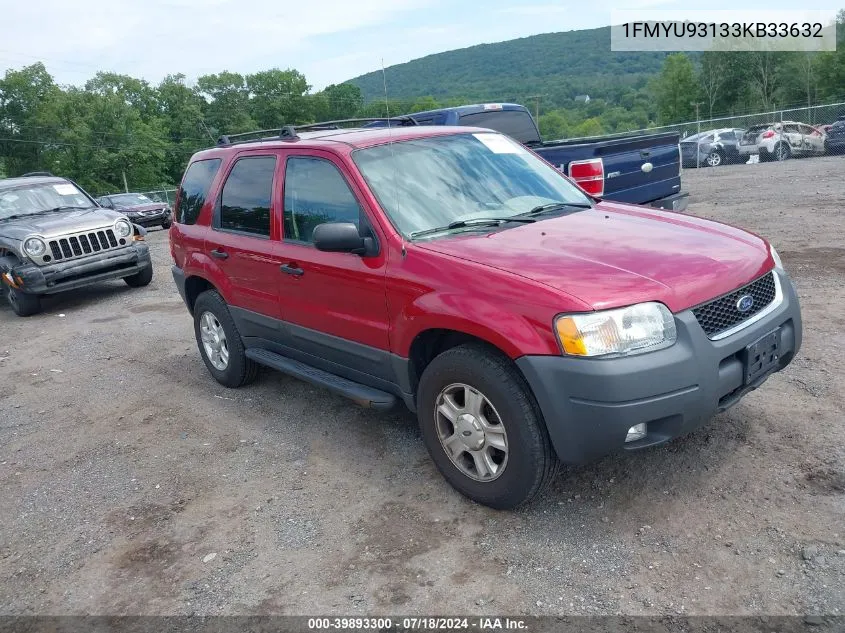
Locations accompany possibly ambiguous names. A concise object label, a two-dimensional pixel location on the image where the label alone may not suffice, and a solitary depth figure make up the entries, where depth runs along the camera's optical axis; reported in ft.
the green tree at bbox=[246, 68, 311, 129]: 264.31
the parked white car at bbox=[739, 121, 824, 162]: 76.28
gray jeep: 30.68
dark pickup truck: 22.95
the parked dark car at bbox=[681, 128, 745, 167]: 82.84
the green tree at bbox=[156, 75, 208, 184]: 248.52
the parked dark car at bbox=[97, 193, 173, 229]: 70.03
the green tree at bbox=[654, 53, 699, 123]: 228.63
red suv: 9.96
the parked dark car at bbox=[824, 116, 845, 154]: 71.46
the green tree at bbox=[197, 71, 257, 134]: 258.65
